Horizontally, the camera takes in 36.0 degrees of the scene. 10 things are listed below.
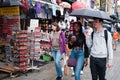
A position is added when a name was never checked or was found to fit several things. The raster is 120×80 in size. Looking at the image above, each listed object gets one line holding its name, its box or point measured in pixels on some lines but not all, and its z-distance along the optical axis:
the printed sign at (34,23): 7.38
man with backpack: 4.02
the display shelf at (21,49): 6.55
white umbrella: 9.86
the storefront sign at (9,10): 6.88
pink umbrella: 8.19
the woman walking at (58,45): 5.90
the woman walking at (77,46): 4.78
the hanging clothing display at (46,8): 9.04
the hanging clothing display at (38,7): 8.27
